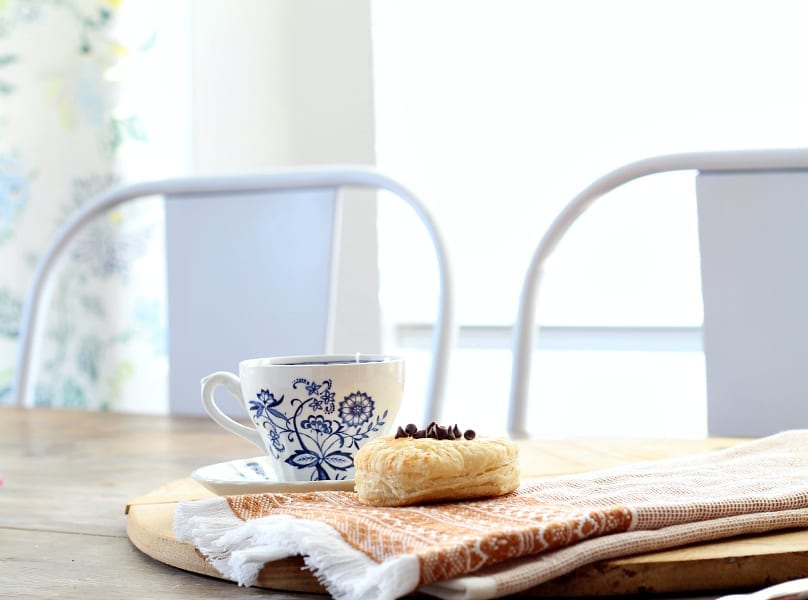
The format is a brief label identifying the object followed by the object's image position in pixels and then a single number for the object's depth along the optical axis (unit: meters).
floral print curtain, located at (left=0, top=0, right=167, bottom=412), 2.26
